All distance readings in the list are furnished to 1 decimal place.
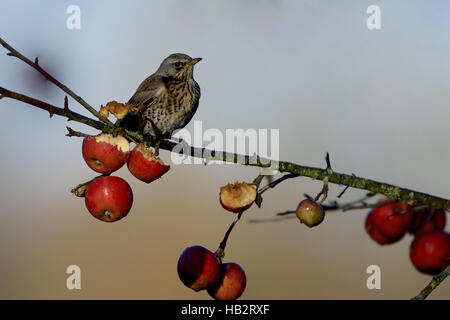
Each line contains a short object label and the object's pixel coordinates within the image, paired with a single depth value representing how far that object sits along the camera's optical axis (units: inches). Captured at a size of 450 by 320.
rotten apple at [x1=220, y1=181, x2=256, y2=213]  85.3
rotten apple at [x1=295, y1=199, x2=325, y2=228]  83.6
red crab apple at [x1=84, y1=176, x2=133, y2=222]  84.0
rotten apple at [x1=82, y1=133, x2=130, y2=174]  82.1
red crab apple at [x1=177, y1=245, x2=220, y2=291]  91.8
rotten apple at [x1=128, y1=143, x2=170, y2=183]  87.1
